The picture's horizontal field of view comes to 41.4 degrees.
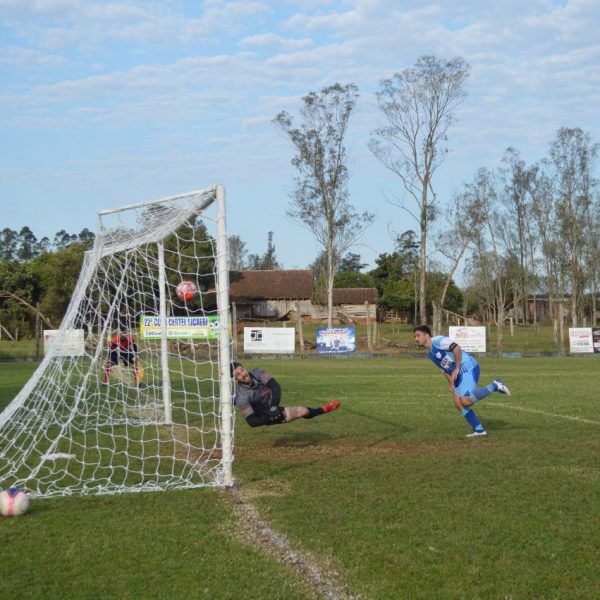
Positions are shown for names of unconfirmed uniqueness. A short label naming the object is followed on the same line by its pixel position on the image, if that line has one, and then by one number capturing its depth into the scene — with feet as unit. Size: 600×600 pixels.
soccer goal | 27.96
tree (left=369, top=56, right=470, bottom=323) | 148.77
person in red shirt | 48.34
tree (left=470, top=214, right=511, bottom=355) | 182.91
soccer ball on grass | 23.48
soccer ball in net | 54.13
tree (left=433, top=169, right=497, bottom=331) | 168.25
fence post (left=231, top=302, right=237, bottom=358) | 102.94
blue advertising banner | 123.13
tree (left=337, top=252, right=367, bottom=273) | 368.07
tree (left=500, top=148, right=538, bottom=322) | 185.37
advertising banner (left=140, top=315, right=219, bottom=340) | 106.93
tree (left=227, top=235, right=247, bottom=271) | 307.78
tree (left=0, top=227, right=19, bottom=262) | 400.75
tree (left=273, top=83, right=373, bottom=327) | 164.86
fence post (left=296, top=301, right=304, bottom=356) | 120.88
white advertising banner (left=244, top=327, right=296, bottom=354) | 123.65
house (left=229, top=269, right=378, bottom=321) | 231.91
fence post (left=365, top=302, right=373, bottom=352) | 124.38
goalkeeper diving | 33.65
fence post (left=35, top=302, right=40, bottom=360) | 112.28
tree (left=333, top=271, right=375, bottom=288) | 287.89
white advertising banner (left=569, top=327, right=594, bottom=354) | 125.29
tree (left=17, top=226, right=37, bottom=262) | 403.34
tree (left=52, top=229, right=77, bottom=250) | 408.14
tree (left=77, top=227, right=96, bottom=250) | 355.23
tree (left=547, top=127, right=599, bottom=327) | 175.42
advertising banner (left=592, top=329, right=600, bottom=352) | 125.08
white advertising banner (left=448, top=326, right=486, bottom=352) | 121.39
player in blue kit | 37.47
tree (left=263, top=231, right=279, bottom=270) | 366.43
